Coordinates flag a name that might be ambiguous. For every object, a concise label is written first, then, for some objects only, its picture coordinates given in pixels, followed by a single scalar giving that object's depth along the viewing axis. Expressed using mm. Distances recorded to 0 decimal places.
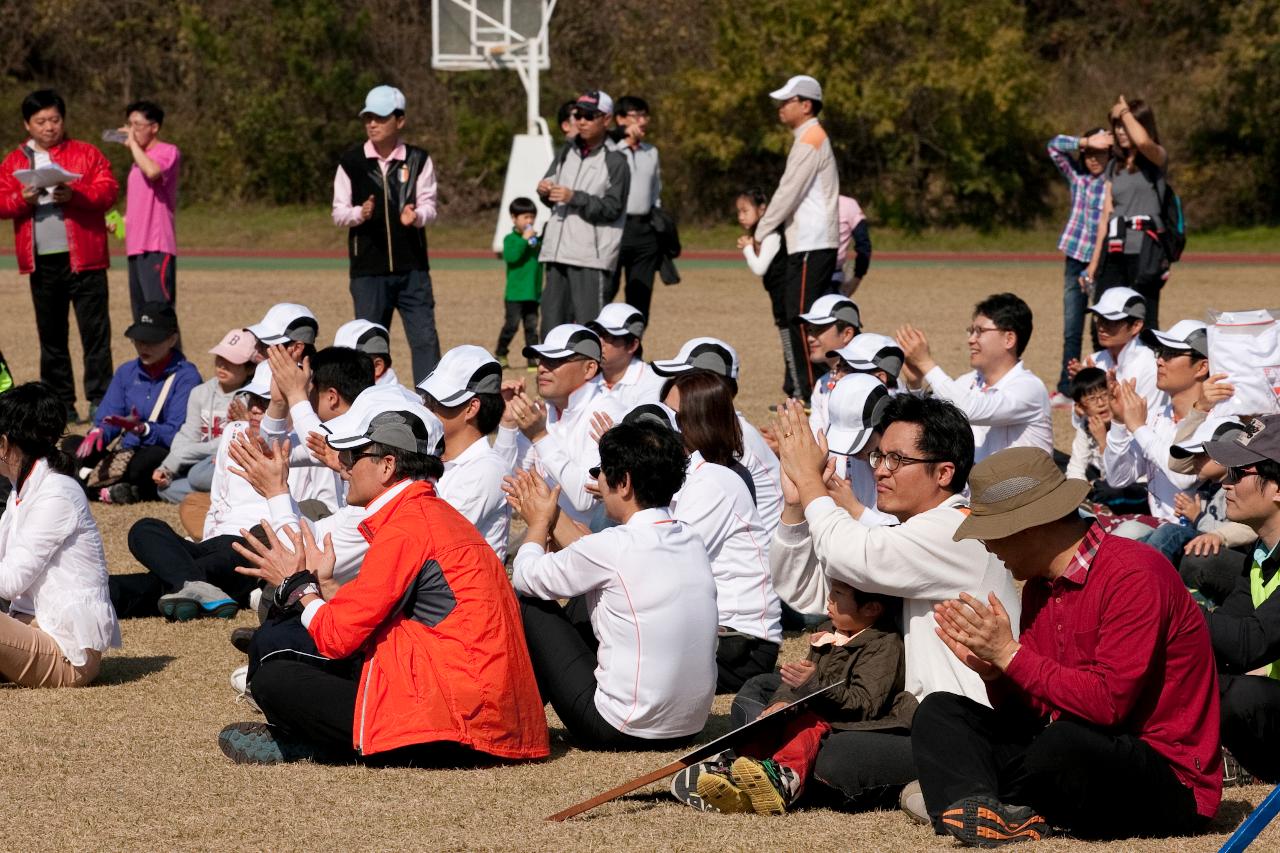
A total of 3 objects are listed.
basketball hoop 57594
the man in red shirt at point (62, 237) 24344
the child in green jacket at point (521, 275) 32312
